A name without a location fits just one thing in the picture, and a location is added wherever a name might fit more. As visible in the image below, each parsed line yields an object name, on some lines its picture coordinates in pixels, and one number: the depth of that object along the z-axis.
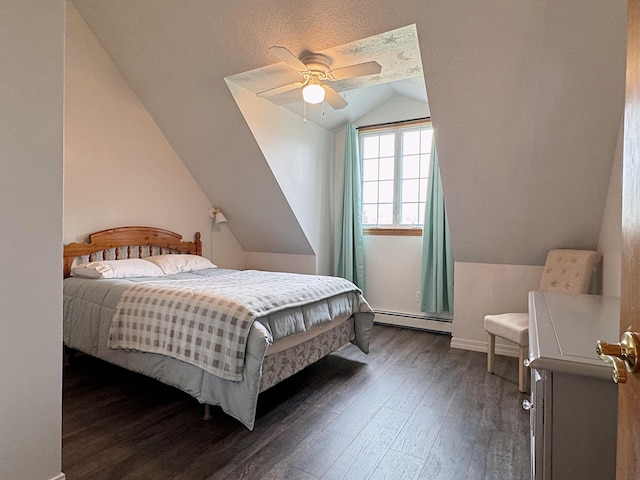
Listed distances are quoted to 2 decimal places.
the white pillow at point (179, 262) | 3.58
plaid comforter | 2.04
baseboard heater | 4.12
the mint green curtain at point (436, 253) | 3.97
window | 4.31
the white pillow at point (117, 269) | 3.01
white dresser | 0.98
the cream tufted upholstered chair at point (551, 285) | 2.68
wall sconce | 4.50
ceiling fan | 2.35
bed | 2.04
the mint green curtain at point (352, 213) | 4.56
